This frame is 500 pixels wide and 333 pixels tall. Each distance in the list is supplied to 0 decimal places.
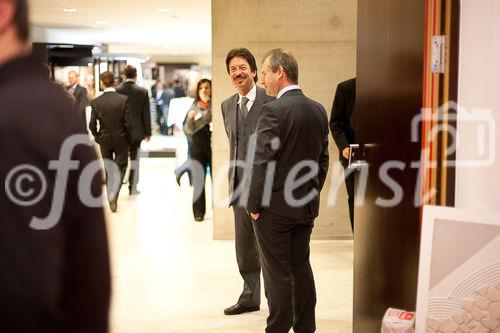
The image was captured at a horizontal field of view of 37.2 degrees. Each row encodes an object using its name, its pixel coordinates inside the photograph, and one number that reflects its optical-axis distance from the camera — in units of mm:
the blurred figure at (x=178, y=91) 21984
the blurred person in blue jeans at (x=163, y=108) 21766
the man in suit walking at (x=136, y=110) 9578
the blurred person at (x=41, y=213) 1242
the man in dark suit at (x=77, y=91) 11257
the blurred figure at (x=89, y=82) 14384
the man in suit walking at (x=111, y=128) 8805
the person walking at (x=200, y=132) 7734
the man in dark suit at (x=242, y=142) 4371
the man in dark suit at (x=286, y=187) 3641
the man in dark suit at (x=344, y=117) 5703
